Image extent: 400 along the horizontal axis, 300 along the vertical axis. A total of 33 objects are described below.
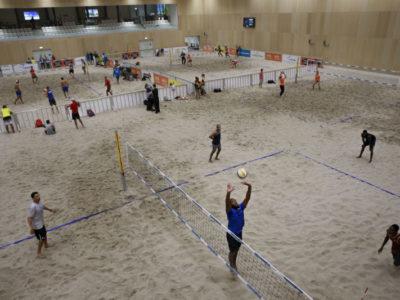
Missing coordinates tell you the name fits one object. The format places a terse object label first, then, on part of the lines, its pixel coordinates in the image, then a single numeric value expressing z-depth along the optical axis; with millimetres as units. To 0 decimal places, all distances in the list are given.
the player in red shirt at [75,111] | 14703
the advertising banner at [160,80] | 22675
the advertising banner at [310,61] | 28945
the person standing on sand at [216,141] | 10864
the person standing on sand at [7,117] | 14648
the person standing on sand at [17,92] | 19719
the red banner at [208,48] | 43188
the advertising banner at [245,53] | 38312
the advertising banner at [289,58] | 32719
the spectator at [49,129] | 14734
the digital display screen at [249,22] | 37094
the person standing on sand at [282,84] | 19175
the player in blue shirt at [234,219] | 5711
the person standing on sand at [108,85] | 19777
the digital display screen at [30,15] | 38491
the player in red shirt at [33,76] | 25444
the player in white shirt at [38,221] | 6656
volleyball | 7148
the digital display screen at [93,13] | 42969
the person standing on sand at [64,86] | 20562
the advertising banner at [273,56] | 34250
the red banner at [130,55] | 38750
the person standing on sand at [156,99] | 17028
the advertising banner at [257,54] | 36600
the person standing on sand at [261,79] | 21892
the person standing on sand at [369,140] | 10698
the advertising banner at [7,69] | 32328
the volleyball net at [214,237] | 5946
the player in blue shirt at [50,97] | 17205
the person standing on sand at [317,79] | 20344
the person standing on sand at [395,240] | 6105
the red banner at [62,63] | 34312
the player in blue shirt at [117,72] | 24244
